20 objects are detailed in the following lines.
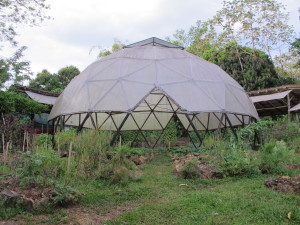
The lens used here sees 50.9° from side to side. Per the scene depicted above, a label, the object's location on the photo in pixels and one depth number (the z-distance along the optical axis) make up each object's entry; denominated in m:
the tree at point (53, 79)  29.16
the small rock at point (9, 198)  4.05
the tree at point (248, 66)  22.28
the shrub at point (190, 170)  6.76
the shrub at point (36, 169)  4.70
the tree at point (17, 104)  12.75
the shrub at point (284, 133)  12.23
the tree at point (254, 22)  24.25
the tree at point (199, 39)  26.86
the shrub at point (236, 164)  6.79
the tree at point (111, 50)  29.21
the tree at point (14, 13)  13.88
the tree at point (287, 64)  27.62
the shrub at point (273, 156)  6.64
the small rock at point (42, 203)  4.21
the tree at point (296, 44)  18.02
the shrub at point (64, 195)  4.36
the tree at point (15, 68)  21.00
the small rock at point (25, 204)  4.09
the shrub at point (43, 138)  9.92
